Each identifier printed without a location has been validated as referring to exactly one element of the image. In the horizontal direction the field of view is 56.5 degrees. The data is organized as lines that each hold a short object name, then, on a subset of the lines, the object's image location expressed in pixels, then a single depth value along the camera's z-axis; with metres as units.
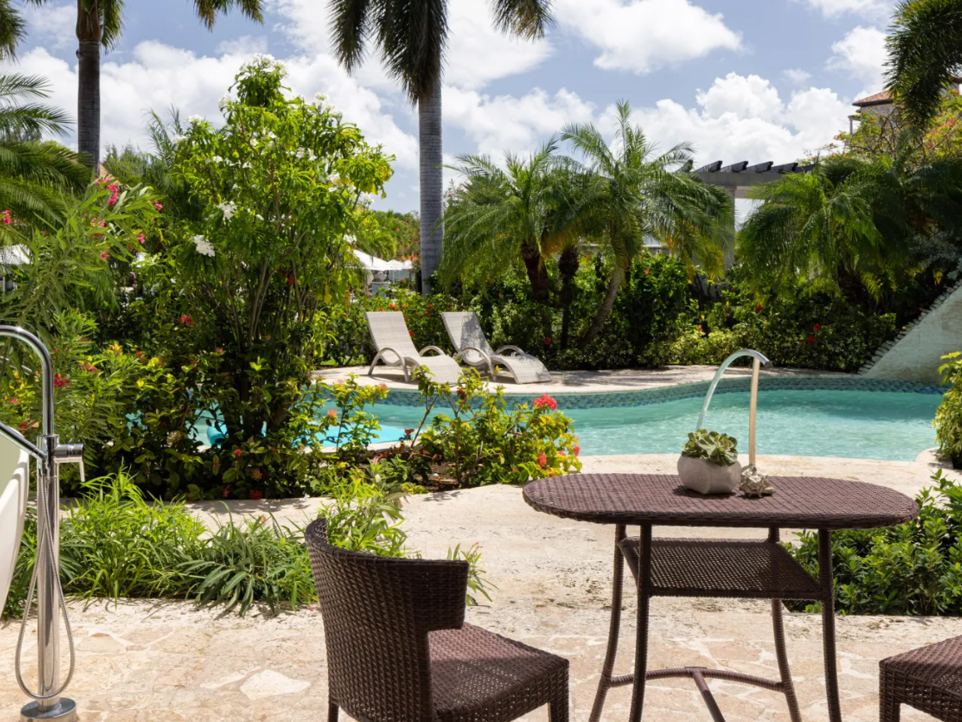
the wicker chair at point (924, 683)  1.99
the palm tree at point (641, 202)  13.84
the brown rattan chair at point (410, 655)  1.76
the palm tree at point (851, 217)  13.78
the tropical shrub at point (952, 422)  7.21
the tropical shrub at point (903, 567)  3.91
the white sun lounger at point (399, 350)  12.19
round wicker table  2.25
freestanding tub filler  2.39
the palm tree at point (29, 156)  11.69
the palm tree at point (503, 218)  14.14
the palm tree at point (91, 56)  15.20
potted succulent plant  2.52
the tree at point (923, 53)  14.25
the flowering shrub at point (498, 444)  6.36
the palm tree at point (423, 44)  14.97
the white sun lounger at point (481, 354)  13.03
